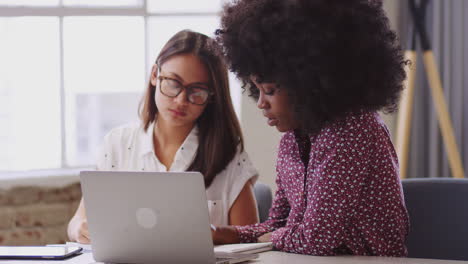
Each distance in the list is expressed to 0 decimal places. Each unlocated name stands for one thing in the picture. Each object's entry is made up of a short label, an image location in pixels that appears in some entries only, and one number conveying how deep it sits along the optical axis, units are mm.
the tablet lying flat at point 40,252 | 2458
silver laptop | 2297
